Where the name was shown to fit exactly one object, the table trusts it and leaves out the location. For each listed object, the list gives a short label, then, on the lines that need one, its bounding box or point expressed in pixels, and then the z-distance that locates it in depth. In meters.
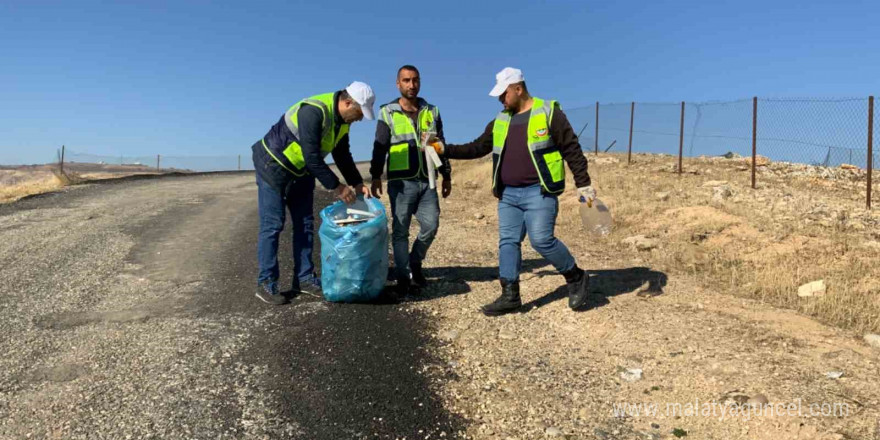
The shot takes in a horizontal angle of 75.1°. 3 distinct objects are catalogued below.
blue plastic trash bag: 4.13
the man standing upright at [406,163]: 4.34
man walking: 3.87
